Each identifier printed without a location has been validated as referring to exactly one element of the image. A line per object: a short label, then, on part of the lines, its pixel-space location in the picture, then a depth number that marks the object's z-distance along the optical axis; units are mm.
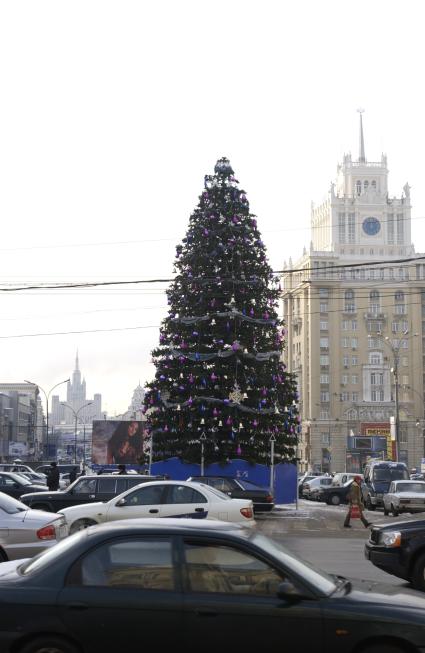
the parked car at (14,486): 28094
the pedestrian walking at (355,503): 25750
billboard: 57375
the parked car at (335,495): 43438
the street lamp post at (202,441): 33253
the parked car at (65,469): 57369
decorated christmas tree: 33906
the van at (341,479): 46000
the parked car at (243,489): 26344
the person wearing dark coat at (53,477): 33344
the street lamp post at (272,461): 32969
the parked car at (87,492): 21469
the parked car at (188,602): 6445
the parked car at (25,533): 13156
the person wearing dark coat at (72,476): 43022
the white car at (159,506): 17125
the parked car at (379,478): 38781
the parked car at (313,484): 49469
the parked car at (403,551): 12492
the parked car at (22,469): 48262
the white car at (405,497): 30812
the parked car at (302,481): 53000
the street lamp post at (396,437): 61409
